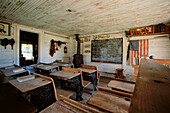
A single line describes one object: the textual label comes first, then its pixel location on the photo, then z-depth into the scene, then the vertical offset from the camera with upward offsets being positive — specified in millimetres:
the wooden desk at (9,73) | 1995 -474
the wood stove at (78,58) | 5195 -235
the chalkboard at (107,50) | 4543 +288
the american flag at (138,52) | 3832 +151
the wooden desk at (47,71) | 2766 -585
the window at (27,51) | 4035 +176
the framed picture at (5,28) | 3258 +1080
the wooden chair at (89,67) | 2746 -440
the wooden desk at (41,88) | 1253 -547
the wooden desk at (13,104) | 1117 -772
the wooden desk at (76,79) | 1925 -630
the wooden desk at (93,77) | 2447 -785
